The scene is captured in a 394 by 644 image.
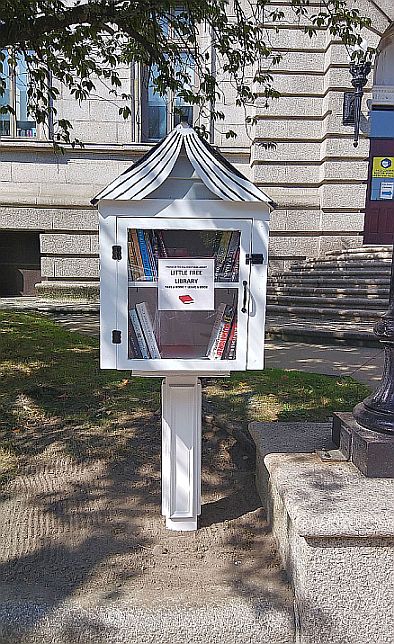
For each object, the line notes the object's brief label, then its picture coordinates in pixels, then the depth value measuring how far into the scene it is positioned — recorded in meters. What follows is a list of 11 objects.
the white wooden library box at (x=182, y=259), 2.61
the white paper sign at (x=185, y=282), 2.68
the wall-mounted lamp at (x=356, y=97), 11.00
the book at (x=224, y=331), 2.75
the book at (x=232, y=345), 2.74
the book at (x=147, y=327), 2.73
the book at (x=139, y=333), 2.72
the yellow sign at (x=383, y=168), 12.25
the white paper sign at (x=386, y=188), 12.44
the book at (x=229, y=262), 2.70
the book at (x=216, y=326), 2.77
